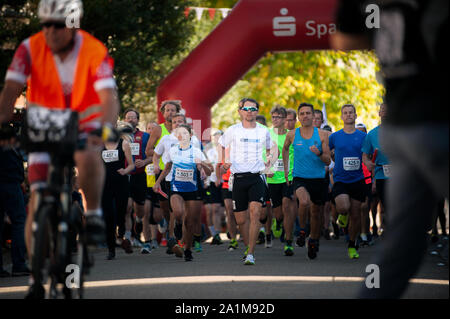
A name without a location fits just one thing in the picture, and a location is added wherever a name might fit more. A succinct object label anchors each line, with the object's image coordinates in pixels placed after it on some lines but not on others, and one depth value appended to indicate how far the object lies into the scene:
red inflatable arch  18.08
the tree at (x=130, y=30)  20.66
